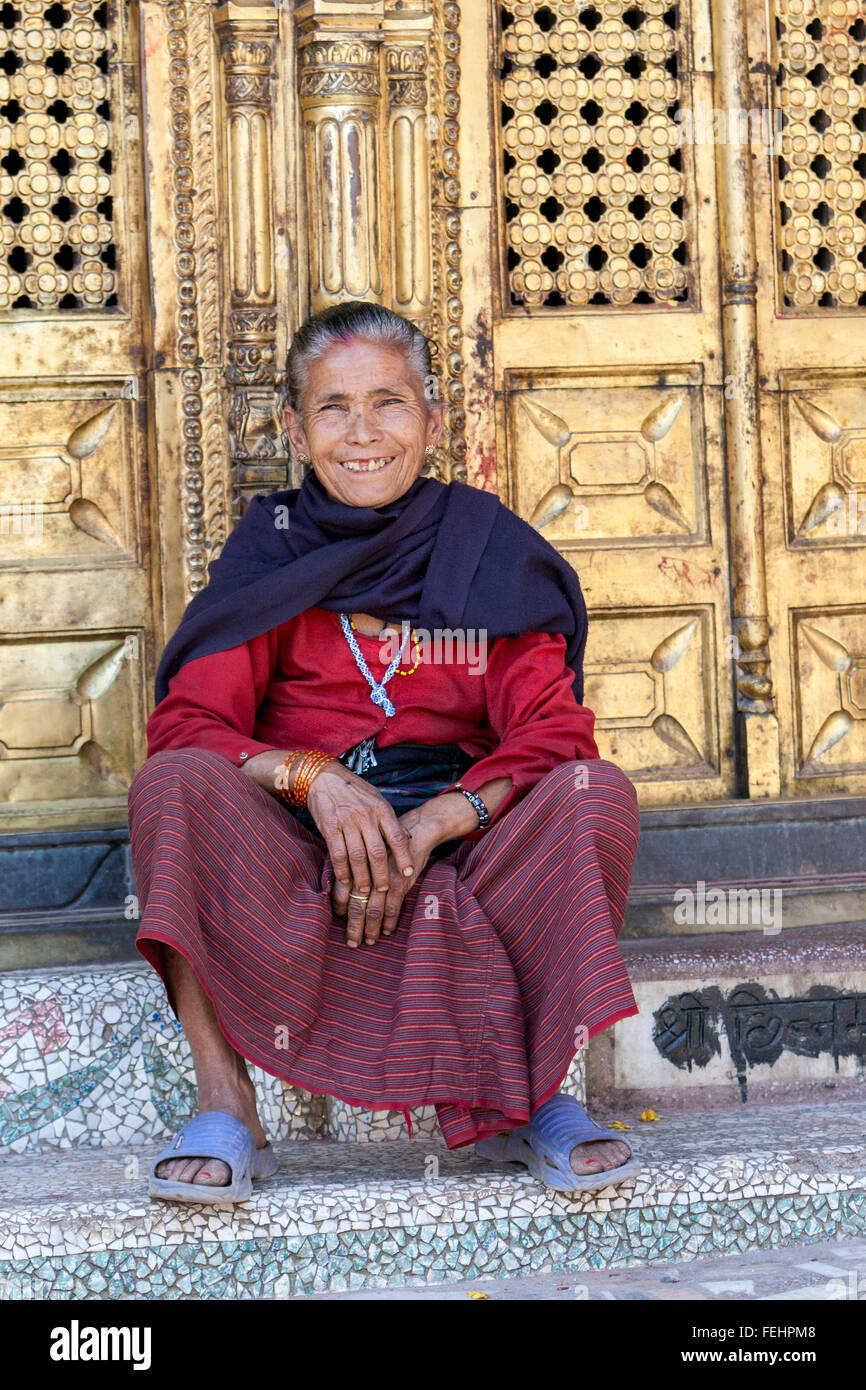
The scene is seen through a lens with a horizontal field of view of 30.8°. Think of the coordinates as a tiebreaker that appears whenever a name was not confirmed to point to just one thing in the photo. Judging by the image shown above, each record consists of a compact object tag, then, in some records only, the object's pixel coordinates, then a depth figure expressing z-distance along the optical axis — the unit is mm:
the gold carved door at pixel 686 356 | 3764
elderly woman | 2598
